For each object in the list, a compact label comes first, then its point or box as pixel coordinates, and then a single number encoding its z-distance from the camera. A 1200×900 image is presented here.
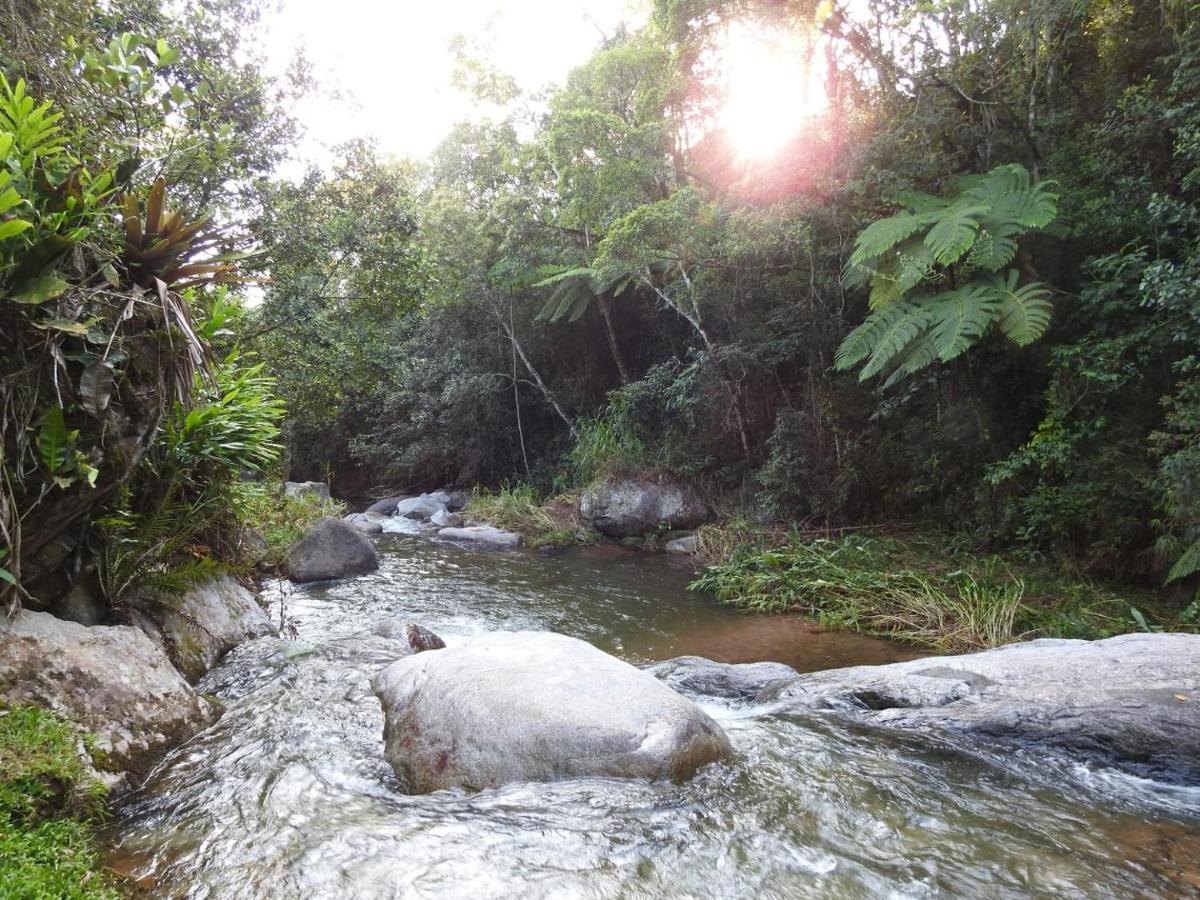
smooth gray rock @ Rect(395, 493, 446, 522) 13.95
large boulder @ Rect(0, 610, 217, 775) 2.56
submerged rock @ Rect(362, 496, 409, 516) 15.06
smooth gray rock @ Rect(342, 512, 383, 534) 11.78
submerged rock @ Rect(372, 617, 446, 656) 4.88
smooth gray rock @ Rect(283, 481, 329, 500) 10.02
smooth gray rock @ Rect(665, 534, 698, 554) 9.41
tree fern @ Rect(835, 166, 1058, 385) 5.64
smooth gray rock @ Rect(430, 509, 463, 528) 12.83
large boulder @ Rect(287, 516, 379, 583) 7.59
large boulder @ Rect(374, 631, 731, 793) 2.75
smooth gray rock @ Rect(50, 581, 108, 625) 3.28
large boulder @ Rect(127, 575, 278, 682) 3.79
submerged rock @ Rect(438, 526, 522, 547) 10.93
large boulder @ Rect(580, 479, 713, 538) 10.41
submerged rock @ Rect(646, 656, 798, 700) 4.31
